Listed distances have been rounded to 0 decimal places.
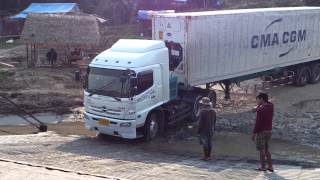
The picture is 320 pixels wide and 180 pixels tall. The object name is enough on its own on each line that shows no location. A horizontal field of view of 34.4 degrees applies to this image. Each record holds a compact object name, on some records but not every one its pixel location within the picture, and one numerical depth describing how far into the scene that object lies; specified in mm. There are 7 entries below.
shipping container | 17719
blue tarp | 50562
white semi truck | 15023
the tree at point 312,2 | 50825
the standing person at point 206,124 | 12555
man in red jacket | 10766
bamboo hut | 33250
